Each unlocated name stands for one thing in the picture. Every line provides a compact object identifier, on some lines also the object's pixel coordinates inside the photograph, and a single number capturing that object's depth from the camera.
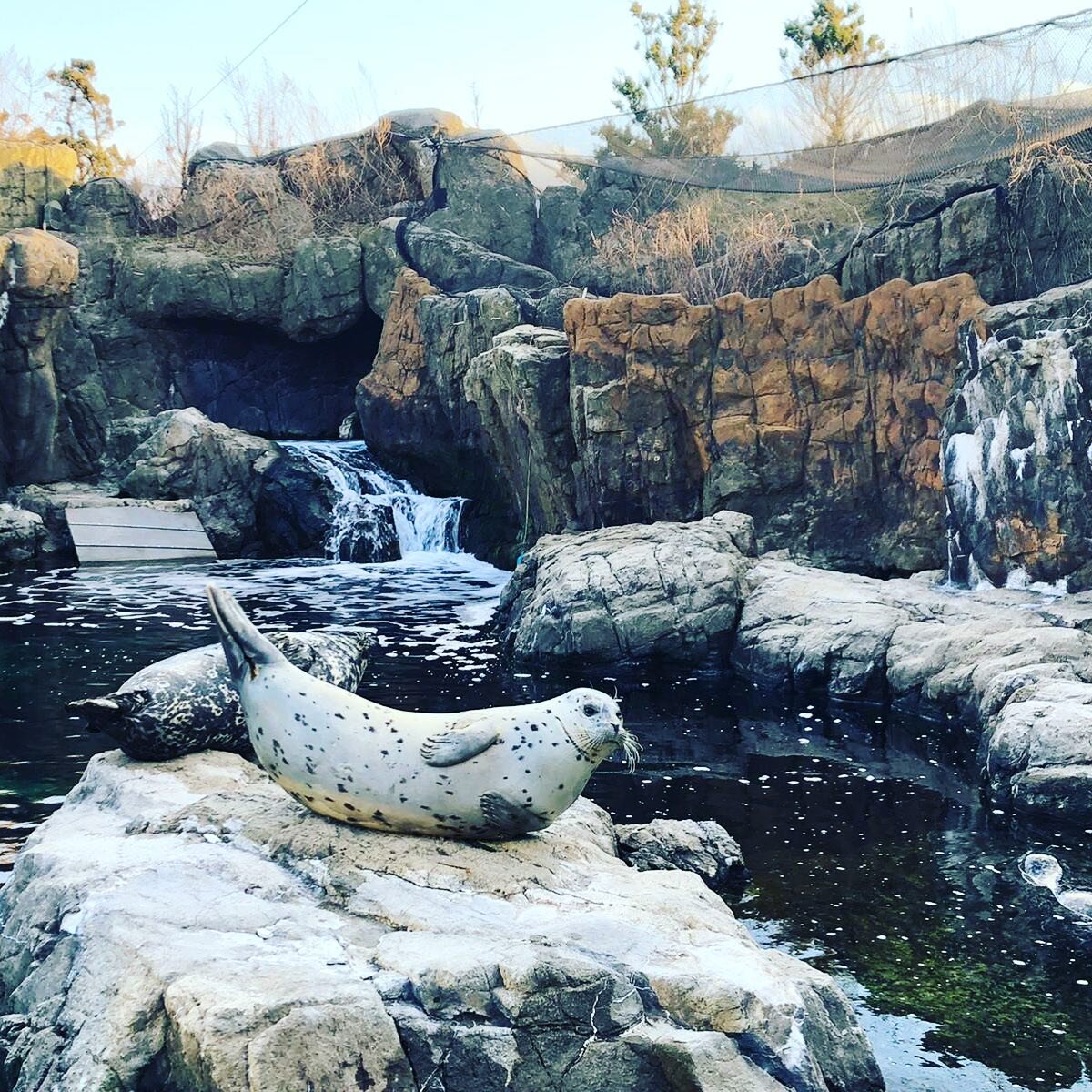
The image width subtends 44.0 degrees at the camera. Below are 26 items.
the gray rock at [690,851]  5.75
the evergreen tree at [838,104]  15.45
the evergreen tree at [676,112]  19.14
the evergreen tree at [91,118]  27.02
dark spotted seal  5.59
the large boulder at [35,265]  18.78
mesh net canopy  13.70
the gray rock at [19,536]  16.98
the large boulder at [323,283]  22.00
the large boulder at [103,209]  23.64
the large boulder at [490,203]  23.38
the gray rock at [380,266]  21.88
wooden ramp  17.39
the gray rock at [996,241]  14.45
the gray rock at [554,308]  18.88
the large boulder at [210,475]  18.12
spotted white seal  4.47
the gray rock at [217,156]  25.39
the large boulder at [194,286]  22.09
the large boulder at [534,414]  15.70
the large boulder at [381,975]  3.33
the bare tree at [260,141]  26.69
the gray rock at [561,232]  23.08
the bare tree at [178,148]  26.97
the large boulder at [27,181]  23.12
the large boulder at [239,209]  23.89
